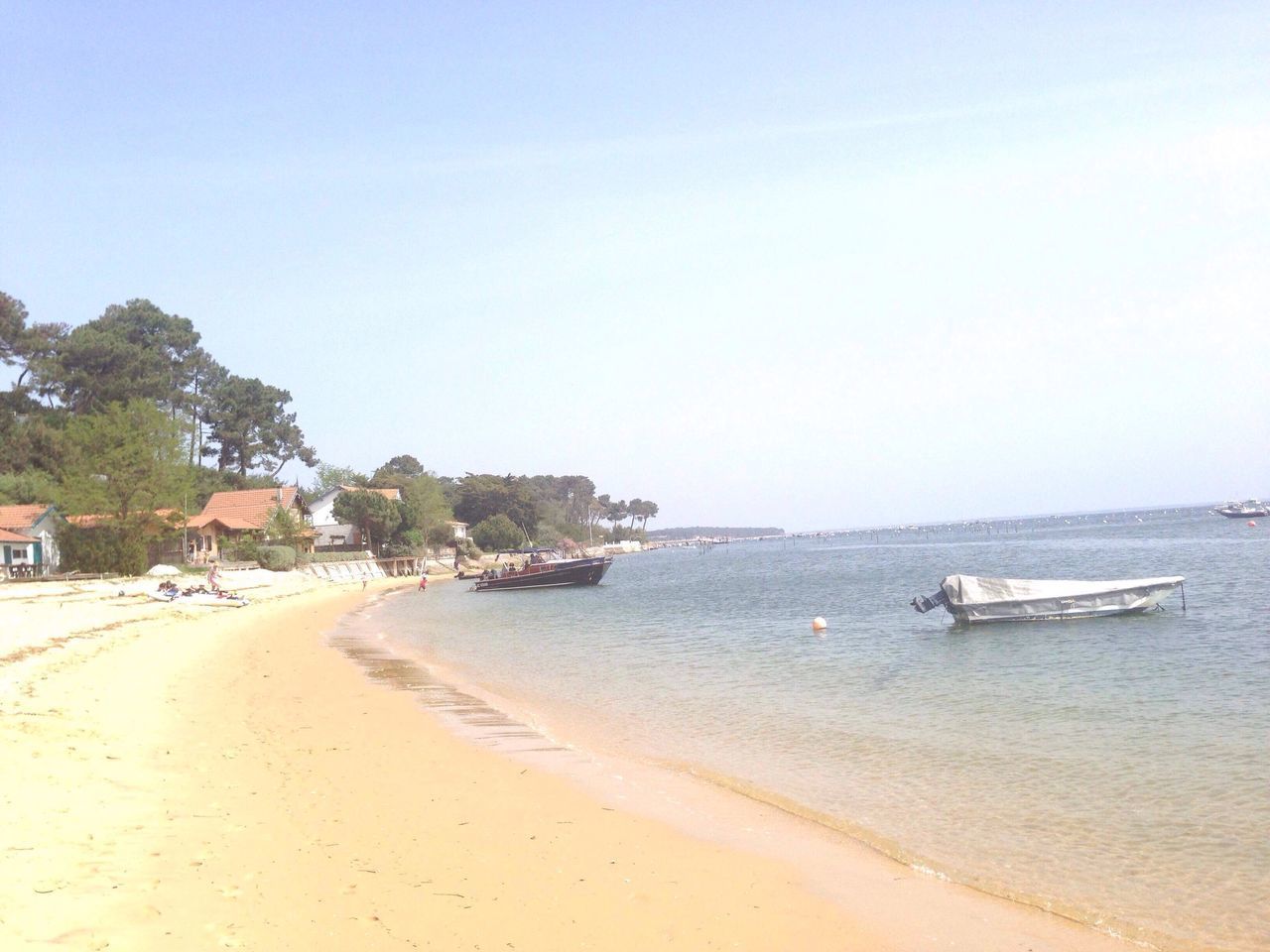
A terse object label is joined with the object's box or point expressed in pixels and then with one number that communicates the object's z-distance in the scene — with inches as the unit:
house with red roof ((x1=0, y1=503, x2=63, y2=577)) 1770.4
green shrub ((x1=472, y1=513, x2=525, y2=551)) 4313.5
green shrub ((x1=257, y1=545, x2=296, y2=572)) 2326.5
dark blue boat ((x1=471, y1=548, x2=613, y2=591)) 2364.7
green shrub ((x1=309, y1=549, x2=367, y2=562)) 2655.0
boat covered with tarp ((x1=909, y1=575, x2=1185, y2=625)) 1111.0
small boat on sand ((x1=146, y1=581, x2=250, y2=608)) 1343.5
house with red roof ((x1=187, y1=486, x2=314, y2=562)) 2482.8
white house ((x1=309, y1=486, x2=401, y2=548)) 3277.6
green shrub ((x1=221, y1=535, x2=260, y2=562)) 2337.2
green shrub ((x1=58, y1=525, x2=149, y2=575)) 1729.8
